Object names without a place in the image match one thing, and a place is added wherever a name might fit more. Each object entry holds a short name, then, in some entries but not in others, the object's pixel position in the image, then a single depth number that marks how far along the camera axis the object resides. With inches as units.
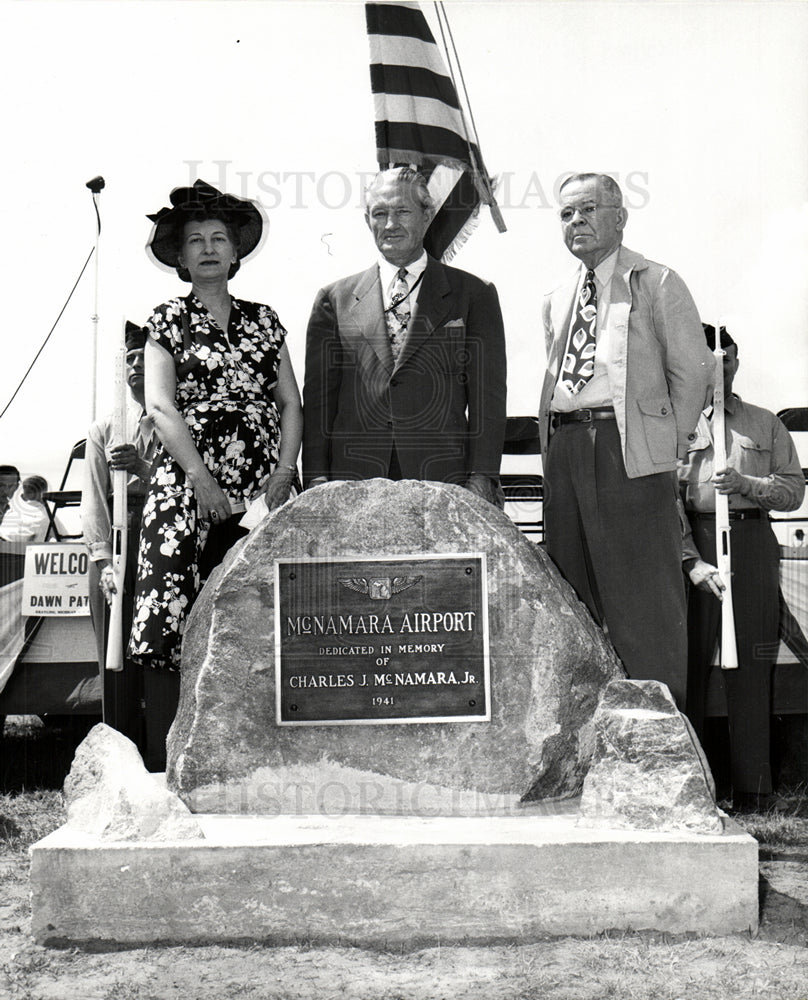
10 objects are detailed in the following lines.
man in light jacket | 135.1
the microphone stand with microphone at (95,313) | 187.2
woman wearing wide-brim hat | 135.0
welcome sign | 191.6
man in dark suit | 139.7
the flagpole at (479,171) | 183.3
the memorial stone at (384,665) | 126.7
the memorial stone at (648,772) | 116.6
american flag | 192.5
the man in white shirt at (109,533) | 163.9
